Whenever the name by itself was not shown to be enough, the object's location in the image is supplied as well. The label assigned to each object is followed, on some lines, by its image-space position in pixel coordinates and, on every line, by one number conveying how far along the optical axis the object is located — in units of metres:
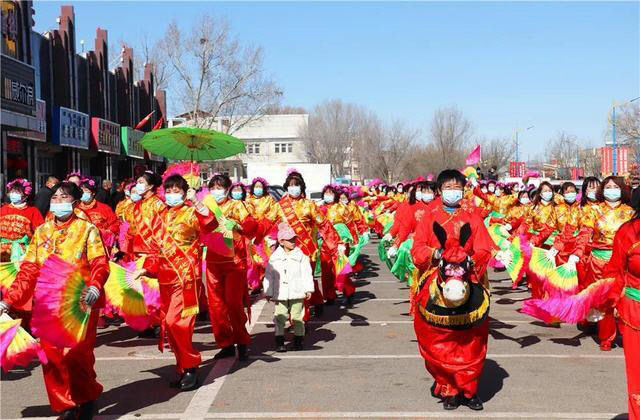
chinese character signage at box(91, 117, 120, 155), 30.62
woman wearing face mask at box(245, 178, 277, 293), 12.39
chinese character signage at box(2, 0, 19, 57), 20.77
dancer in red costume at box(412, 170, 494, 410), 6.38
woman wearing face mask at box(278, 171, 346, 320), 10.63
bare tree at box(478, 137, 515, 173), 74.12
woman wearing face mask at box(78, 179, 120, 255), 11.17
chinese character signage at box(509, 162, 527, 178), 58.44
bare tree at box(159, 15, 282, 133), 41.66
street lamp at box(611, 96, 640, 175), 37.36
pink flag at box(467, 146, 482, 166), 19.16
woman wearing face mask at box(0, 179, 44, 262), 9.33
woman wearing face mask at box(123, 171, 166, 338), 7.43
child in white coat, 8.98
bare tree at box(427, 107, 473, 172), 75.12
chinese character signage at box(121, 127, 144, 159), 35.25
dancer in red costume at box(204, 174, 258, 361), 8.52
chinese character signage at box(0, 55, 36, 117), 18.75
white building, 101.31
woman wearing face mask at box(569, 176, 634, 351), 8.98
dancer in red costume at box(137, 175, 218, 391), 7.20
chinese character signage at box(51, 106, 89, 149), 26.27
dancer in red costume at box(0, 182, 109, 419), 6.00
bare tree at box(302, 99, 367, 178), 79.50
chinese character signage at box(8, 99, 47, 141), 23.73
